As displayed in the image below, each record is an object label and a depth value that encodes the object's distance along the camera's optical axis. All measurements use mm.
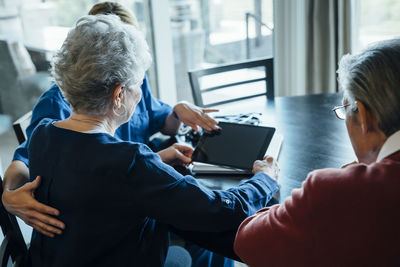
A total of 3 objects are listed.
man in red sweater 780
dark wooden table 1463
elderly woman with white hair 1023
